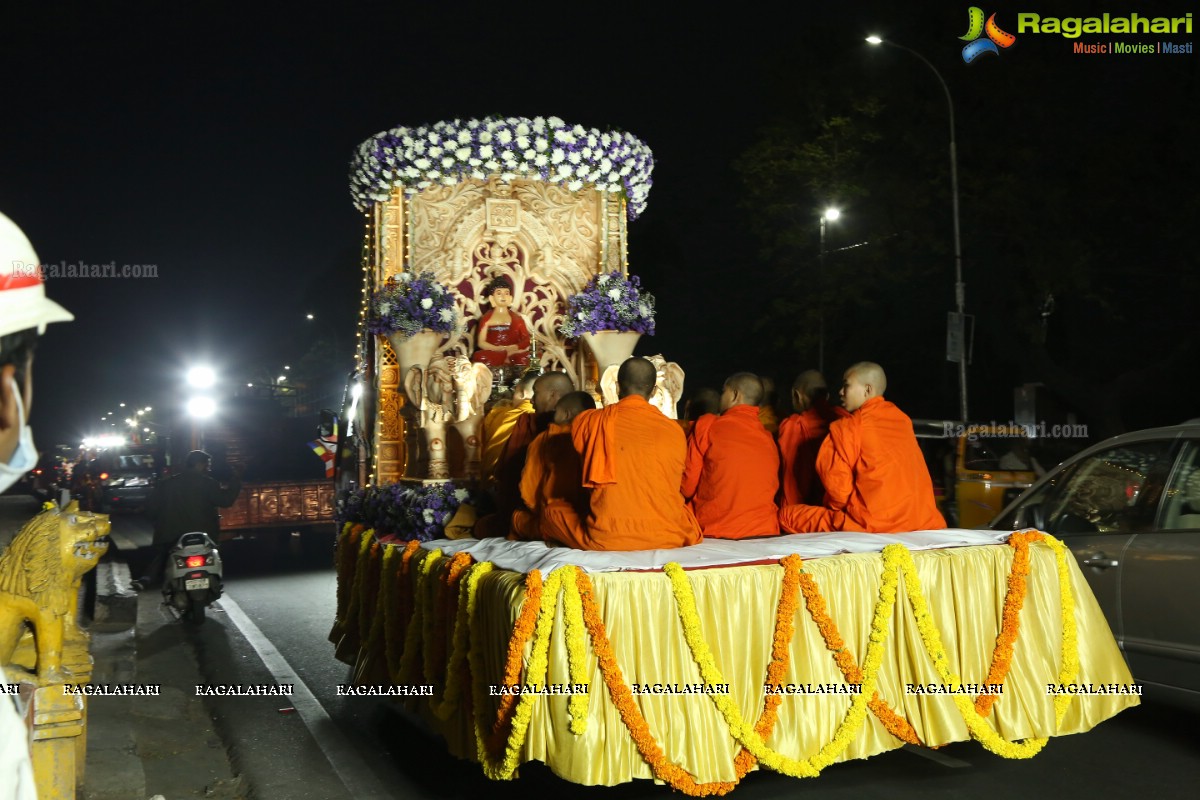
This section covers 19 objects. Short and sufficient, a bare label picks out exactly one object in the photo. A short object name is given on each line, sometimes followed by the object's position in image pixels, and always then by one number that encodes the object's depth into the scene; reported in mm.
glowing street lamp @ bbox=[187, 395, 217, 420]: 19516
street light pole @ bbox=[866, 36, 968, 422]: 17738
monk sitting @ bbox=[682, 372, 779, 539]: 6273
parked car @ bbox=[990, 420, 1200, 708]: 5383
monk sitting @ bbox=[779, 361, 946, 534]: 5875
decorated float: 4500
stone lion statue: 4621
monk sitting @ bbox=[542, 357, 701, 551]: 5328
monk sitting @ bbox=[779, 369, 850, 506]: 6746
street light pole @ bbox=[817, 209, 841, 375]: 23312
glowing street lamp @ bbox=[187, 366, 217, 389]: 19141
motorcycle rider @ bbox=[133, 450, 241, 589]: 10625
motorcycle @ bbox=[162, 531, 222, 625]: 10047
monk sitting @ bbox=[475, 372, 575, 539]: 6539
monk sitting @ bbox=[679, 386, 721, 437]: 7227
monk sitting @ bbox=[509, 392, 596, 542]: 5867
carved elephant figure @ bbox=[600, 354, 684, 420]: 9161
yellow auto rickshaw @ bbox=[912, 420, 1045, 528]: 13023
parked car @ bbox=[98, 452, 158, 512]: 23266
